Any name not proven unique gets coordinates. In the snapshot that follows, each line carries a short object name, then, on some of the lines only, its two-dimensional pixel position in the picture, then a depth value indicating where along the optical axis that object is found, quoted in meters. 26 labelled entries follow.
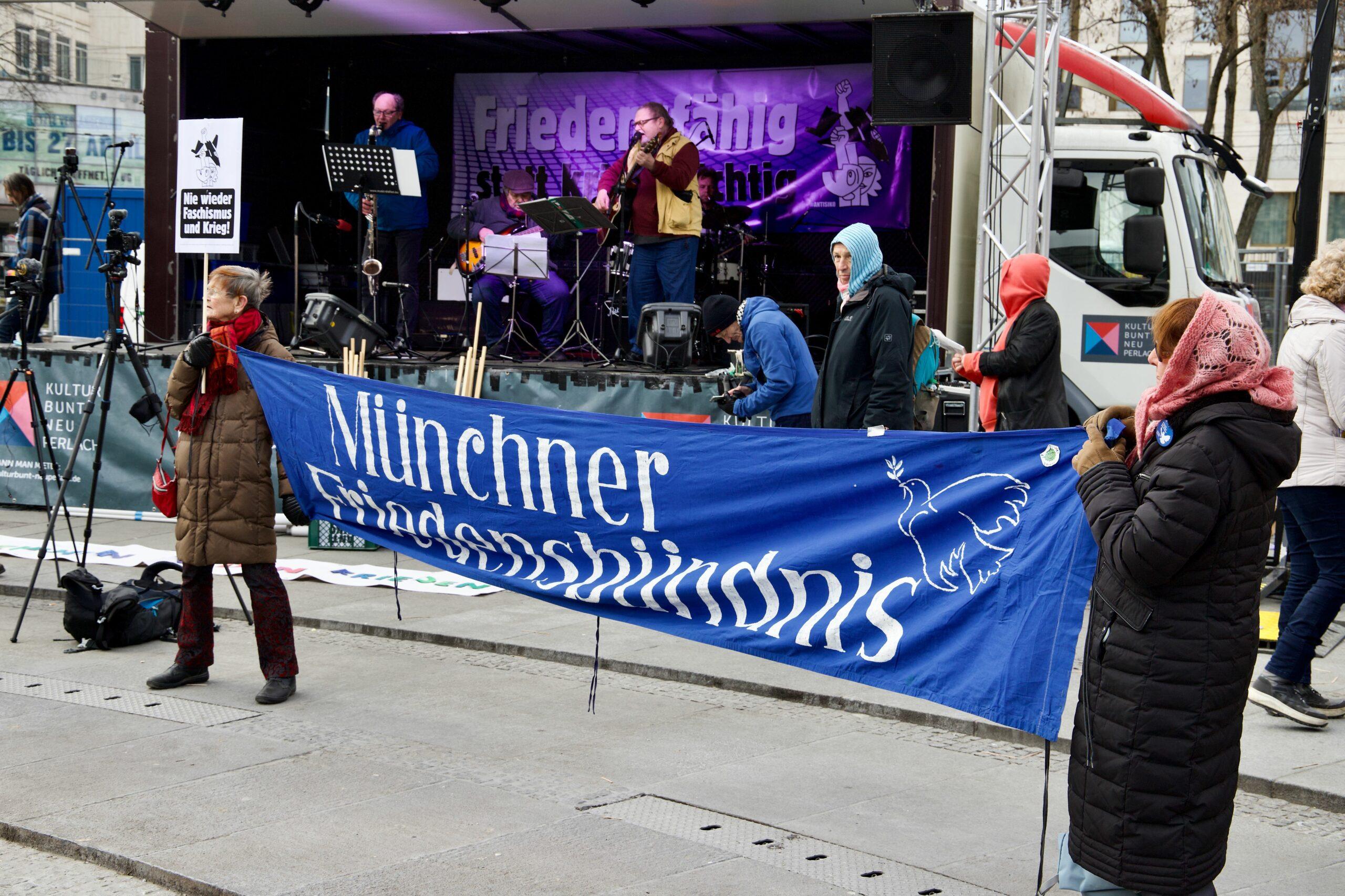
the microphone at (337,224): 14.33
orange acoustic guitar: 15.11
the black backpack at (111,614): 7.48
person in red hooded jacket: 7.32
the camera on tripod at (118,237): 7.67
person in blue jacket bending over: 7.97
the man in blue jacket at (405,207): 14.14
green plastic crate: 10.46
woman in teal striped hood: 7.14
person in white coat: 5.90
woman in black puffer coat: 3.13
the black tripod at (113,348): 7.62
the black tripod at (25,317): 8.83
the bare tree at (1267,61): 26.33
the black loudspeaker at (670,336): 11.33
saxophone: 12.78
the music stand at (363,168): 12.24
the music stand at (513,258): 13.55
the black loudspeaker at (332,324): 11.55
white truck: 10.41
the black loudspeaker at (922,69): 9.56
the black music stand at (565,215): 12.06
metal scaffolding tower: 9.16
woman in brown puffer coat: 6.28
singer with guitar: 12.81
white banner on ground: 9.25
